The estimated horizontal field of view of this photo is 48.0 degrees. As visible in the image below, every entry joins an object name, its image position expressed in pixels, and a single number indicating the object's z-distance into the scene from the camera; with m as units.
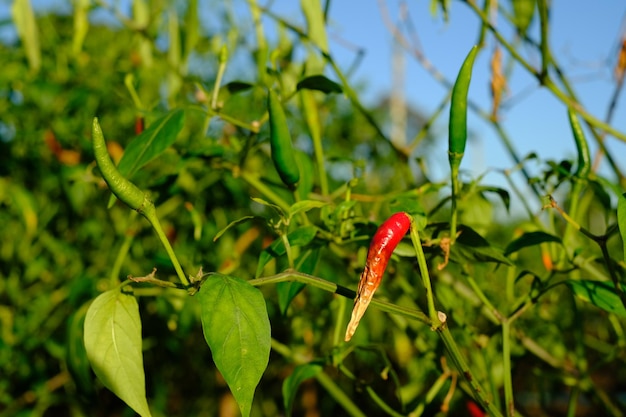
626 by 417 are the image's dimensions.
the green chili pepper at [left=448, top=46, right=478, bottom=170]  0.41
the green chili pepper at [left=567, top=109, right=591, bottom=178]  0.53
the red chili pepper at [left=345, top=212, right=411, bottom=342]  0.37
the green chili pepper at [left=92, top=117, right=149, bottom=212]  0.36
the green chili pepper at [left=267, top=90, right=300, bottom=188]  0.48
